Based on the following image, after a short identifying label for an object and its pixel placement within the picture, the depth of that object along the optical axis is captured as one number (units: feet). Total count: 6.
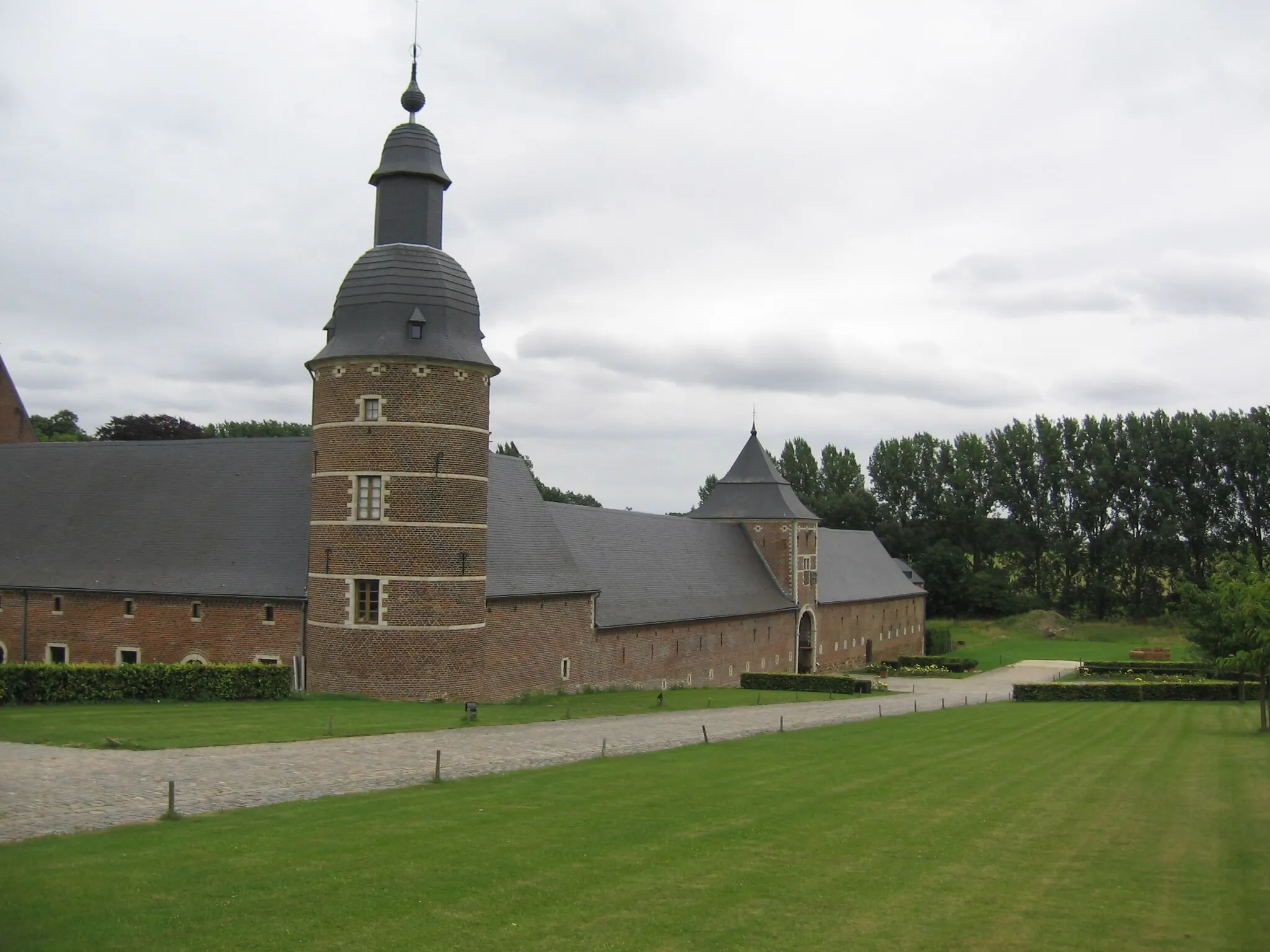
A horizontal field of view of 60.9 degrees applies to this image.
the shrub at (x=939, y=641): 224.94
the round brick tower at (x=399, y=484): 87.76
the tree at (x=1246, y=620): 82.38
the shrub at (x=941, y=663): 177.47
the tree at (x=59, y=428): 208.07
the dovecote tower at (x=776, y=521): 166.71
